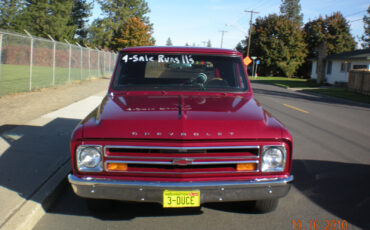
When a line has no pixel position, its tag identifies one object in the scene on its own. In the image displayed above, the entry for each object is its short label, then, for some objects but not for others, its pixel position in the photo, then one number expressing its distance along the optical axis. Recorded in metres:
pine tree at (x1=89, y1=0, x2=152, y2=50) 63.56
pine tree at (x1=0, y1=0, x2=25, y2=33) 48.06
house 32.58
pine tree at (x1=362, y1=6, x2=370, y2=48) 76.56
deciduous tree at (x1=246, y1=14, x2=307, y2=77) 58.60
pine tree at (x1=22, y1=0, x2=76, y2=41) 49.69
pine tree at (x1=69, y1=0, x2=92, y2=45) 57.75
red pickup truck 2.96
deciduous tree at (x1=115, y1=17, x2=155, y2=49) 45.81
